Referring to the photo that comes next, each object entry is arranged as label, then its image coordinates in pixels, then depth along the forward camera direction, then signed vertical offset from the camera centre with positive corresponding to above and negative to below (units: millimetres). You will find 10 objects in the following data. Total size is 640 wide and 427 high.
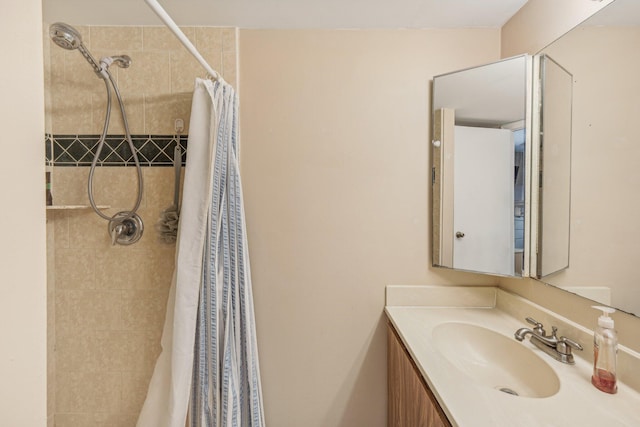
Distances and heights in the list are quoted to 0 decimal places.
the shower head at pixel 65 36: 951 +625
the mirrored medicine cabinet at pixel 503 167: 995 +171
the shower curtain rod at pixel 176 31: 665 +523
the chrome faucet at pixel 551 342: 867 -467
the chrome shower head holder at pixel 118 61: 1128 +649
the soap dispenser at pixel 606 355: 730 -415
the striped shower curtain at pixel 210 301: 1015 -375
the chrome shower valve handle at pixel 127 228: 1244 -106
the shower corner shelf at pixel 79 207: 1105 -6
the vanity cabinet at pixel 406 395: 786 -663
